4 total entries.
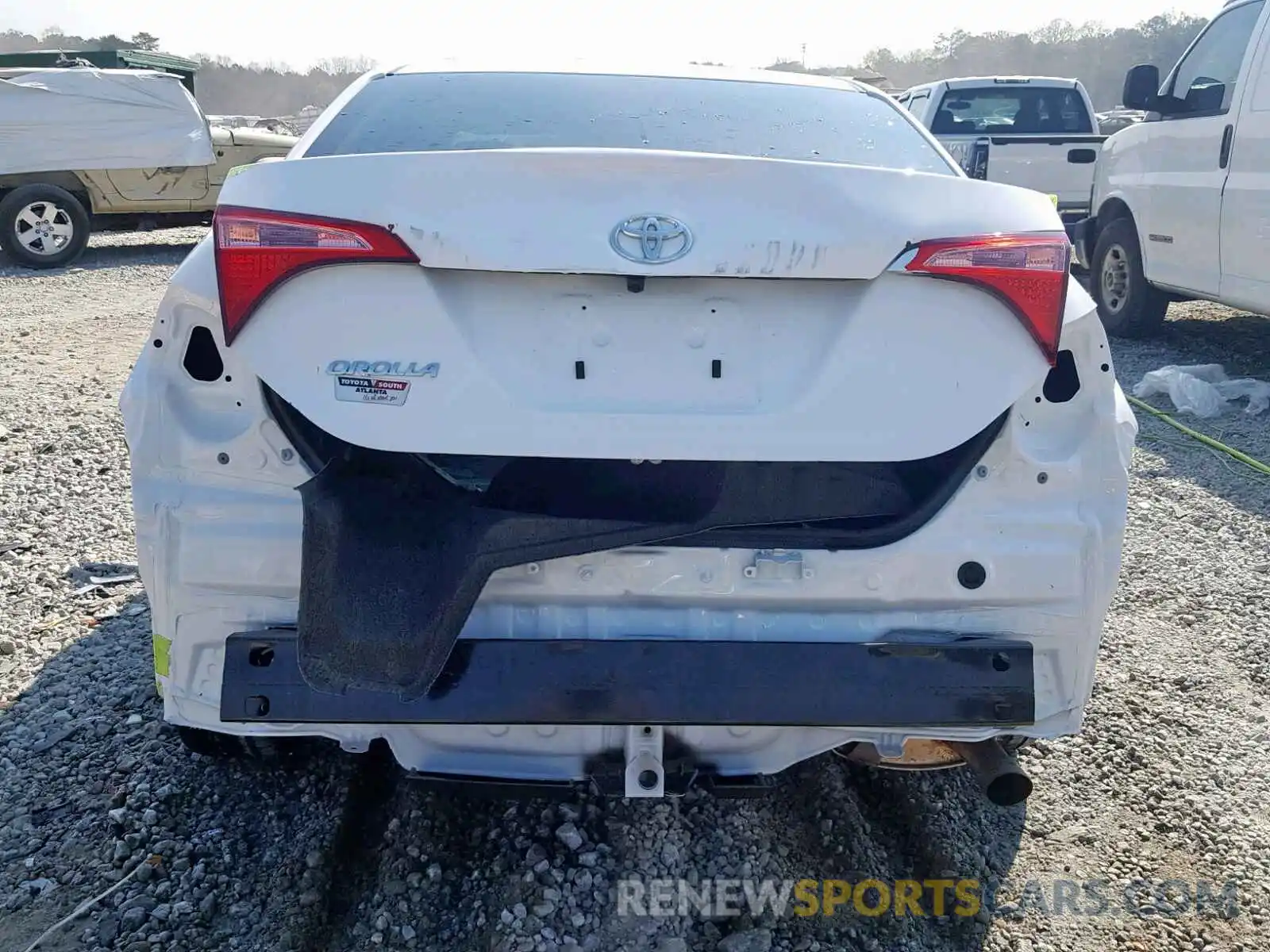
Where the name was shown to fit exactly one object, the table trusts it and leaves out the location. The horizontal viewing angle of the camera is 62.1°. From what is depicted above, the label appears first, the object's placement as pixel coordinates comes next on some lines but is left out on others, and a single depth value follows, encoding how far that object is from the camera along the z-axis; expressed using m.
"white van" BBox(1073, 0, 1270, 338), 6.23
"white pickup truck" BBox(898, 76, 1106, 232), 9.95
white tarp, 11.79
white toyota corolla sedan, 1.93
